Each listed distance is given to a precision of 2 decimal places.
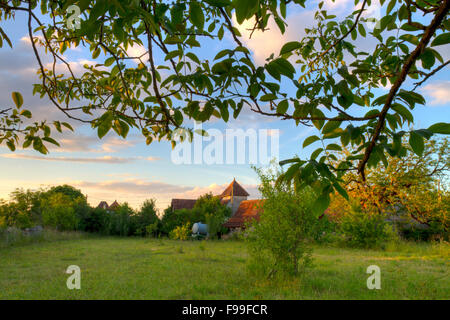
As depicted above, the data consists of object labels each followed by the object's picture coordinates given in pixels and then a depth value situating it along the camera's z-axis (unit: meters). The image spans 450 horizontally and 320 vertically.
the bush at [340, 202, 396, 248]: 14.98
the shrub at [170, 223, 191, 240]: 20.06
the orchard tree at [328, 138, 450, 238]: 12.77
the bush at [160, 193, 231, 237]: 23.89
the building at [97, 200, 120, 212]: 49.12
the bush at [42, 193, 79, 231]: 21.62
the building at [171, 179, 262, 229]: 23.97
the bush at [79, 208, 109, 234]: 24.53
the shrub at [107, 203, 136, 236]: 24.06
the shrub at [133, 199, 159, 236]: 23.89
